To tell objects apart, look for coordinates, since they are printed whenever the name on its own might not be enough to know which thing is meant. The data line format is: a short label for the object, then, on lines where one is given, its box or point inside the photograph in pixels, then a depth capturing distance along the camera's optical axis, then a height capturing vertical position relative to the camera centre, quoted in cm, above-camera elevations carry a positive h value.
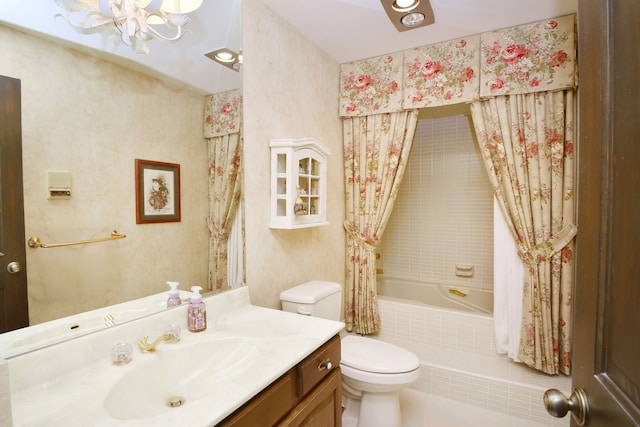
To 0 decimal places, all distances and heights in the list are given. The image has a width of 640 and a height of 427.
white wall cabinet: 179 +14
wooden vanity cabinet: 90 -61
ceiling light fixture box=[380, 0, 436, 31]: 171 +105
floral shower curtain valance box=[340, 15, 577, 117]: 193 +89
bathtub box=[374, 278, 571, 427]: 201 -108
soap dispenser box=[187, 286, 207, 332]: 125 -42
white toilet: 169 -84
